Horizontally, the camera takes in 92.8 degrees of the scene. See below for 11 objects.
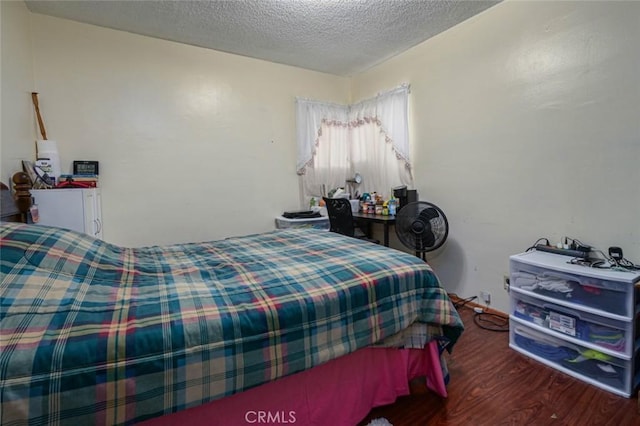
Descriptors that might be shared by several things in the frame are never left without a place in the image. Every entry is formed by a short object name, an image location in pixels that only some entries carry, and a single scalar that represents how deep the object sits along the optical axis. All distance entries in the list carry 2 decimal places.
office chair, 3.06
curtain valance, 3.20
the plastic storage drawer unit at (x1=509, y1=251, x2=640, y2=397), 1.57
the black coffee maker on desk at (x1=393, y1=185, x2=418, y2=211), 3.06
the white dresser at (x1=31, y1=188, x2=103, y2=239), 2.00
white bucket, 2.30
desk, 2.90
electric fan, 2.55
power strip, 1.91
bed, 0.85
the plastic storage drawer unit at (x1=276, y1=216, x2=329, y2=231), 3.34
